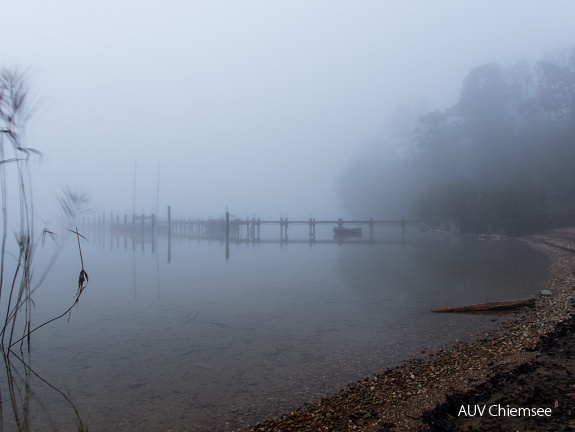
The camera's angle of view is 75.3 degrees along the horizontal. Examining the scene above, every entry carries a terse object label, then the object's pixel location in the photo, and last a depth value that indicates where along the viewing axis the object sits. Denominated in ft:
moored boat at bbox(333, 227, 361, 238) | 155.12
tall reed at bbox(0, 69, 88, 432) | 12.84
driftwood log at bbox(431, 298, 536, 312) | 24.36
